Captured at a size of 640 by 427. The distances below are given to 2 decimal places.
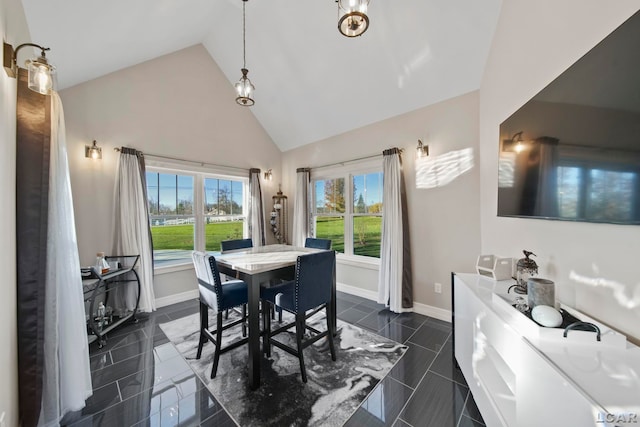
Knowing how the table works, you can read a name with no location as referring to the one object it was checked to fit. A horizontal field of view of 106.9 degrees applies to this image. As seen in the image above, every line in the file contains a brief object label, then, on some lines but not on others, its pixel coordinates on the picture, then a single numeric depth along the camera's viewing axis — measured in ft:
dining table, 6.05
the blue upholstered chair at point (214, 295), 6.41
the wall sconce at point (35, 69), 3.90
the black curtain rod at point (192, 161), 10.77
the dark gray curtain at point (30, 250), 4.27
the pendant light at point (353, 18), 4.46
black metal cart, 7.73
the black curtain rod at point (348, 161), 11.68
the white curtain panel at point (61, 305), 4.49
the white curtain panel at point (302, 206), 14.61
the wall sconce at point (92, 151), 9.16
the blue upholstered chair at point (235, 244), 10.33
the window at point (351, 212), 12.39
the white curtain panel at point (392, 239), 10.27
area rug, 5.22
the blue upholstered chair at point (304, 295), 6.32
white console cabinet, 2.49
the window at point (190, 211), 11.57
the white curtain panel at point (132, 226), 9.75
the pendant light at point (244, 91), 7.51
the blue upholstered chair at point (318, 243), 10.26
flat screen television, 3.21
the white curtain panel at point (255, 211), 14.39
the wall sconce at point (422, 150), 9.86
